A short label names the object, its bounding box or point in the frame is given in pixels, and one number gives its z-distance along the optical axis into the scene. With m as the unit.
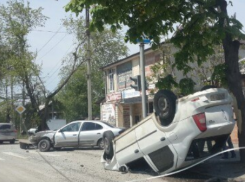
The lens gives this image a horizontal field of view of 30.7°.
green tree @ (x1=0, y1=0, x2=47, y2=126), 40.25
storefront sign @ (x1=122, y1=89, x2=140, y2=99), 31.98
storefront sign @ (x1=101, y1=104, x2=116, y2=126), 36.34
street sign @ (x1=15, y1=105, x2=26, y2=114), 35.04
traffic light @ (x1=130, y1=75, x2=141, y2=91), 16.62
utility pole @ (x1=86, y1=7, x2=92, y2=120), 27.53
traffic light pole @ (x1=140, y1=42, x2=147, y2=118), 16.11
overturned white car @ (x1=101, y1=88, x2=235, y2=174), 10.19
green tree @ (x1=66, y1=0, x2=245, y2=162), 11.05
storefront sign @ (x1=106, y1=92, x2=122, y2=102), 34.84
